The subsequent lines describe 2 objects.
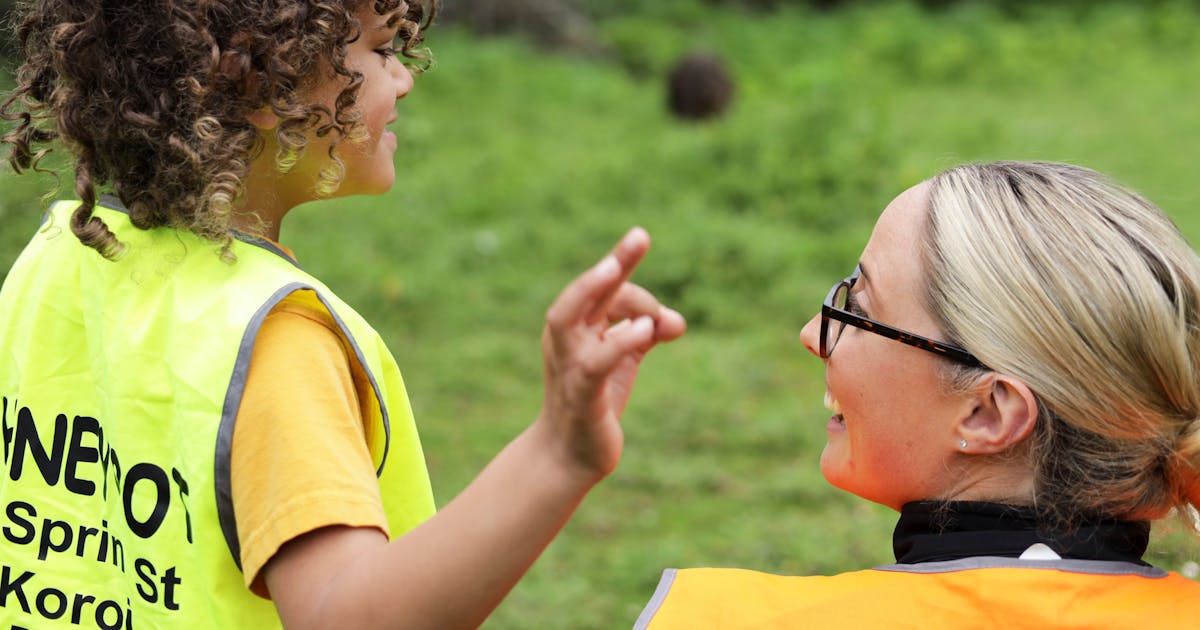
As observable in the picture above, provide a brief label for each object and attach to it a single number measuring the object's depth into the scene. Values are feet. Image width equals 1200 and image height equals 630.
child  6.72
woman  7.23
